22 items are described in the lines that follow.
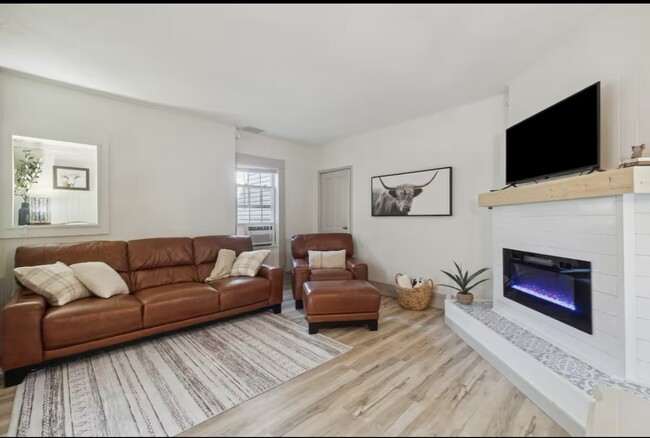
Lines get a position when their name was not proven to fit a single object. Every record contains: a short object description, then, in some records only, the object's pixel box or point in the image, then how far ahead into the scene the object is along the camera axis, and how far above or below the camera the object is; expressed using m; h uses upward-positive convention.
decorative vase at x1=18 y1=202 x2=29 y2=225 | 2.76 +0.07
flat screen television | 1.88 +0.63
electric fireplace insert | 1.86 -0.53
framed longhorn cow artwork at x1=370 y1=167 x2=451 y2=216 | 3.61 +0.38
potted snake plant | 2.98 -0.75
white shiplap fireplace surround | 1.58 -0.38
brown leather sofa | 1.97 -0.74
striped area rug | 1.58 -1.17
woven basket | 3.41 -0.98
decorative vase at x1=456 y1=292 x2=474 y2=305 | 2.97 -0.87
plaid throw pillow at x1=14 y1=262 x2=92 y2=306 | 2.23 -0.52
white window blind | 4.55 +0.41
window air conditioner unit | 4.63 -0.25
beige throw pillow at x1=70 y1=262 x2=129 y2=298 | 2.47 -0.55
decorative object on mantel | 1.63 +0.41
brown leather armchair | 3.54 -0.61
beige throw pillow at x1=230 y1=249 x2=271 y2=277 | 3.34 -0.55
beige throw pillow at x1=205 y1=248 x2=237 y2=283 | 3.29 -0.56
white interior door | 4.90 +0.34
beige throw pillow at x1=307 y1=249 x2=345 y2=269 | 3.83 -0.58
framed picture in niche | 3.07 +0.49
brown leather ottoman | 2.74 -0.88
